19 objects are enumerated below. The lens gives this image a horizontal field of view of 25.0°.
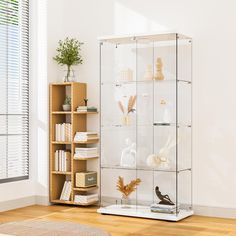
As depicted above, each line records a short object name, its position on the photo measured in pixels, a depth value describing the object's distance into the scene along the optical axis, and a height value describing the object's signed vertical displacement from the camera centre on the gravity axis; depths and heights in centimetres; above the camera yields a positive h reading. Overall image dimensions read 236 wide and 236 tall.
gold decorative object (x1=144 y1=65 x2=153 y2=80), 597 +44
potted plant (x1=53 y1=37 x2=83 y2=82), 656 +71
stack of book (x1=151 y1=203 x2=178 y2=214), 574 -105
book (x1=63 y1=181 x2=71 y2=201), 658 -100
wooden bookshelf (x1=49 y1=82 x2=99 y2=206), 650 -17
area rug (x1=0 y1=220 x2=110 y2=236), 462 -106
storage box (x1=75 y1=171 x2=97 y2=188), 640 -82
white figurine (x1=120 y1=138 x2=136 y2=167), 608 -50
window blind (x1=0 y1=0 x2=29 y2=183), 633 +26
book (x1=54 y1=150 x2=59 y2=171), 665 -62
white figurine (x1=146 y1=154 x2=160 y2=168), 593 -54
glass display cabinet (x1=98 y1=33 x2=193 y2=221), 586 -11
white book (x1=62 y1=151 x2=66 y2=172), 659 -61
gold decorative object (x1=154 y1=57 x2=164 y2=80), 592 +46
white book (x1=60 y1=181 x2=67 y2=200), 664 -101
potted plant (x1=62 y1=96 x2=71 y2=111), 659 +8
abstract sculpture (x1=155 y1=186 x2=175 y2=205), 585 -95
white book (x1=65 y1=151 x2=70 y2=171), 657 -60
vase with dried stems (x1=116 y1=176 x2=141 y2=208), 609 -87
